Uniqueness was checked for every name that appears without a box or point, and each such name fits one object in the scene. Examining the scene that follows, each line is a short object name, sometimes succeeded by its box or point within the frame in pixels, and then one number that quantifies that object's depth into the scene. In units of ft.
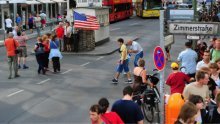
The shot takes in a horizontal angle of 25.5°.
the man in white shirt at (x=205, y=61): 40.68
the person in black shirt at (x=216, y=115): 25.42
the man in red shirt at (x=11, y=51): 63.52
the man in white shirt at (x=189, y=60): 45.04
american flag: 84.74
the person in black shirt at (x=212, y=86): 33.78
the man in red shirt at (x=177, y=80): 37.52
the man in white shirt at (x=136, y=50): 59.26
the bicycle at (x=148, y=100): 39.06
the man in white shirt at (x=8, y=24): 124.10
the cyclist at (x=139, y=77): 38.65
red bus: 163.28
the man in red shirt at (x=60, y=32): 86.93
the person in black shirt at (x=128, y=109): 26.55
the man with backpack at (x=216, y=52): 45.32
